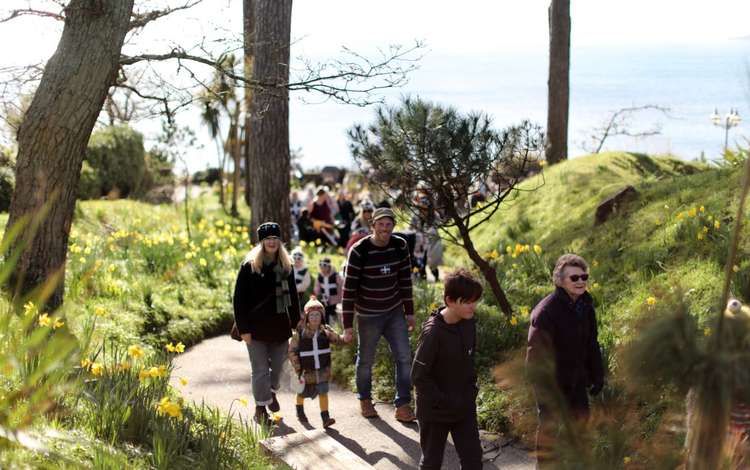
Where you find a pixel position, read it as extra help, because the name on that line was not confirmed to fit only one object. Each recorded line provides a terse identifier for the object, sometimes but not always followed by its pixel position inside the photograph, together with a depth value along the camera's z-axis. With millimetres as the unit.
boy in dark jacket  4668
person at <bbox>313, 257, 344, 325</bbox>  8973
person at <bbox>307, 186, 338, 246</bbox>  14031
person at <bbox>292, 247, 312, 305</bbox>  9141
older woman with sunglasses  4926
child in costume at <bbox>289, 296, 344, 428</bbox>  6656
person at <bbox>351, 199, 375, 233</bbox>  10008
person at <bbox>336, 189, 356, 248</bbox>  14688
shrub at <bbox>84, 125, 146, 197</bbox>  20141
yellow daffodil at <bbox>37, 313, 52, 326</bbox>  5201
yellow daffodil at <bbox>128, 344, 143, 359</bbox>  5262
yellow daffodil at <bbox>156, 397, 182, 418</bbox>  4758
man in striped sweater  6785
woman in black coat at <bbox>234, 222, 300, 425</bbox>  6656
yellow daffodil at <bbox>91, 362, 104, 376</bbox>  5254
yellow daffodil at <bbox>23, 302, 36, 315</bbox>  5873
